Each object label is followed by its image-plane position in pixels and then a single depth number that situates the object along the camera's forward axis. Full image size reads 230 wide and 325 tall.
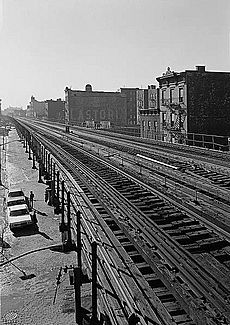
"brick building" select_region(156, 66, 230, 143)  48.75
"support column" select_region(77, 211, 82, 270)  12.60
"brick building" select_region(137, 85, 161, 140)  58.28
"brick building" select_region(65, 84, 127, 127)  110.50
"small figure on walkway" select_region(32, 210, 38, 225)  21.04
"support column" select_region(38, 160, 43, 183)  34.90
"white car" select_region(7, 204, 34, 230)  20.41
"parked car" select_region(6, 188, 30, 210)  24.72
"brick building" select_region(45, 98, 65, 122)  144.12
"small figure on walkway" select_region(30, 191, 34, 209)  25.28
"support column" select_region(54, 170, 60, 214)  22.13
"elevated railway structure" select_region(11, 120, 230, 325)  8.58
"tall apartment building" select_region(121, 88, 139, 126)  116.62
